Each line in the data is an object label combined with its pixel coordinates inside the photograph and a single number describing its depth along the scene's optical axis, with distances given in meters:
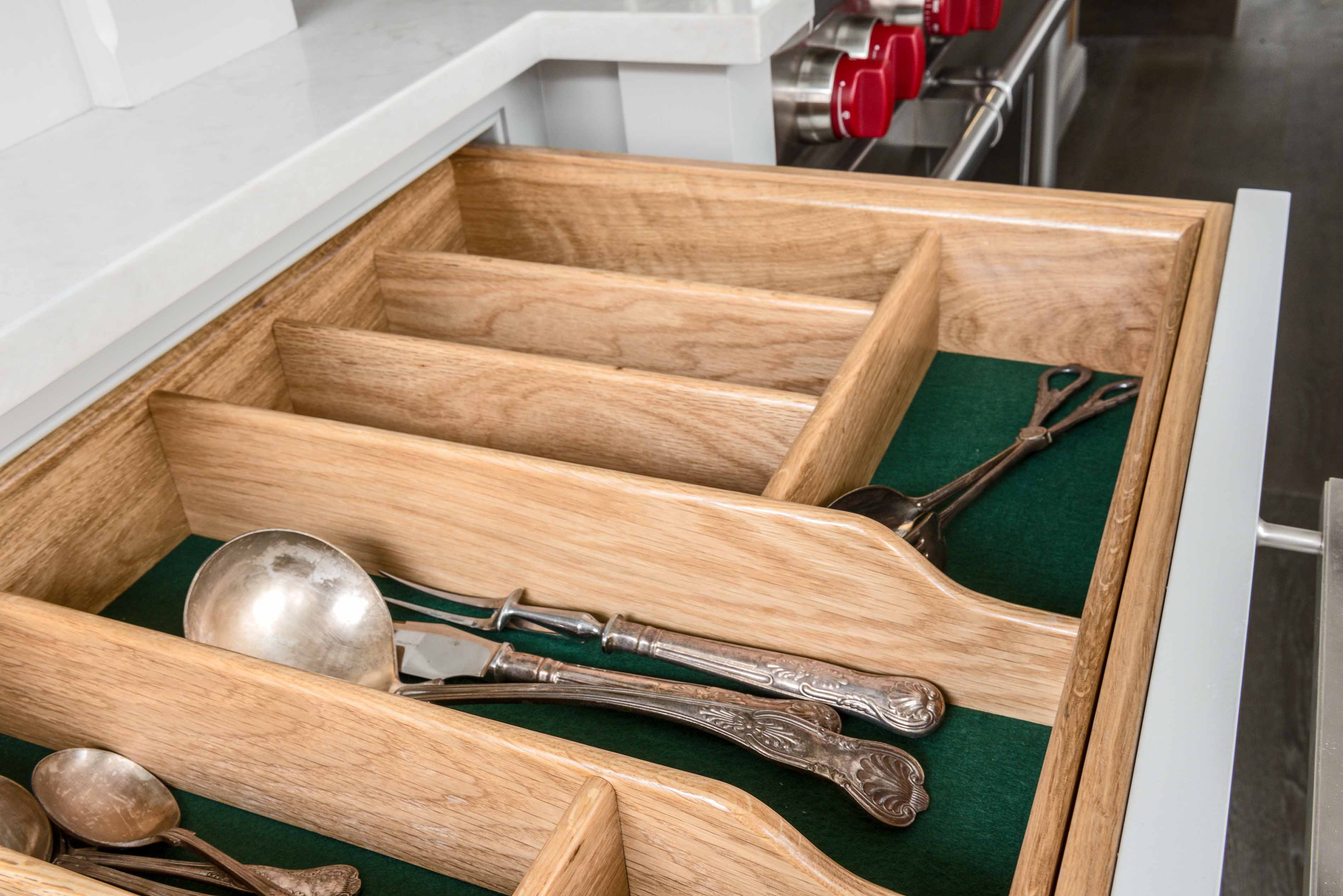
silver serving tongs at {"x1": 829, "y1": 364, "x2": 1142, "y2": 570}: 0.74
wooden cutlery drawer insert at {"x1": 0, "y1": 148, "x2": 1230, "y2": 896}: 0.55
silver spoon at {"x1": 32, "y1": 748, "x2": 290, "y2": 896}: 0.62
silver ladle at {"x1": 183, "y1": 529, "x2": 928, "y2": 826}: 0.65
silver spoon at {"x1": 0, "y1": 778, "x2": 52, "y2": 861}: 0.60
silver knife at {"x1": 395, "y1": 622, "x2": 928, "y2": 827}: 0.60
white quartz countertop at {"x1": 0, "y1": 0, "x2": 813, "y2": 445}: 0.66
